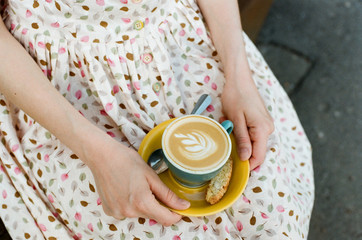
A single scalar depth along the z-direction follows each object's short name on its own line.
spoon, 0.93
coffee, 0.84
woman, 0.90
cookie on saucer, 0.90
